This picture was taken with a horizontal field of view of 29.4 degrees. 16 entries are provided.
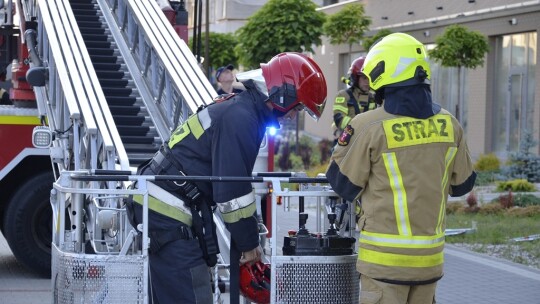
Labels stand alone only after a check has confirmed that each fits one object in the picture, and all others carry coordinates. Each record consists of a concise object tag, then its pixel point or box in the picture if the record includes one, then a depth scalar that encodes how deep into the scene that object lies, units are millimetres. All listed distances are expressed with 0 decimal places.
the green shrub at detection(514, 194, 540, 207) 14266
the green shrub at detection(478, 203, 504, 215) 13711
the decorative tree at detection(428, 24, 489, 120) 21953
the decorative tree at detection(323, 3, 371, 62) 26625
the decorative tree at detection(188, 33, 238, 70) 32000
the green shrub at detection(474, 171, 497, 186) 18094
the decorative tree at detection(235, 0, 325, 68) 21609
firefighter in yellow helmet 4277
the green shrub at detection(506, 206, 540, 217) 13484
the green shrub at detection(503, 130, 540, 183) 18078
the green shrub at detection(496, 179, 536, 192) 16156
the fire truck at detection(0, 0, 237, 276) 8133
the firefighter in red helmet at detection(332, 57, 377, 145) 9305
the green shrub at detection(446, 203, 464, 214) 13922
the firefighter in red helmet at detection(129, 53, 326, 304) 4613
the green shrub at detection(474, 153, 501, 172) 20484
